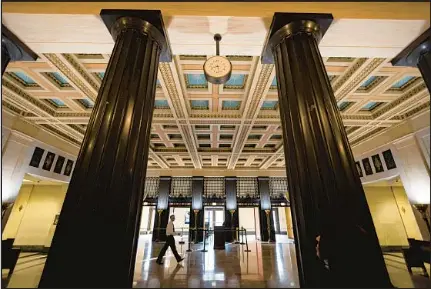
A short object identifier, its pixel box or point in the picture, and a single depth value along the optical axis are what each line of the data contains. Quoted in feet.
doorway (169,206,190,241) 63.87
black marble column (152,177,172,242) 39.75
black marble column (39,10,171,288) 4.83
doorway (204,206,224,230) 43.65
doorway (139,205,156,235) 61.96
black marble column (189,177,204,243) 41.68
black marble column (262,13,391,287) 4.89
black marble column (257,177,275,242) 41.05
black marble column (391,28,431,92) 8.00
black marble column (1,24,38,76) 8.52
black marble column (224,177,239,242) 41.29
